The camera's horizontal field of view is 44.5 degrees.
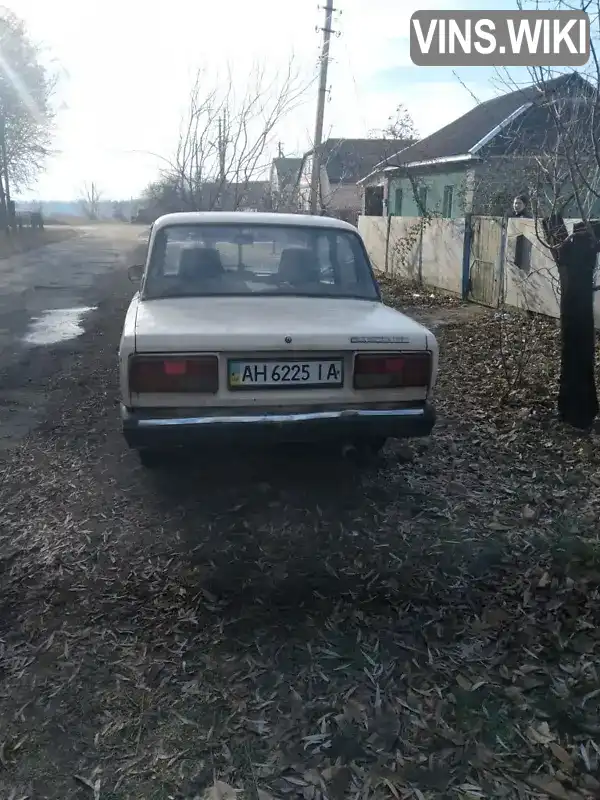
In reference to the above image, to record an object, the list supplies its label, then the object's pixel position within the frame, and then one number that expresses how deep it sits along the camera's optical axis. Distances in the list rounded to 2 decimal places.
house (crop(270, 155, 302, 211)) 20.06
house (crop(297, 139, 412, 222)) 21.07
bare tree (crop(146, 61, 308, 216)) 16.55
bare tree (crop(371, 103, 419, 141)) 21.48
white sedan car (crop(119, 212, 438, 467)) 3.87
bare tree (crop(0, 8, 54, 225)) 34.75
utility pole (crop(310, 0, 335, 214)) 19.19
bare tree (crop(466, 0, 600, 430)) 5.23
